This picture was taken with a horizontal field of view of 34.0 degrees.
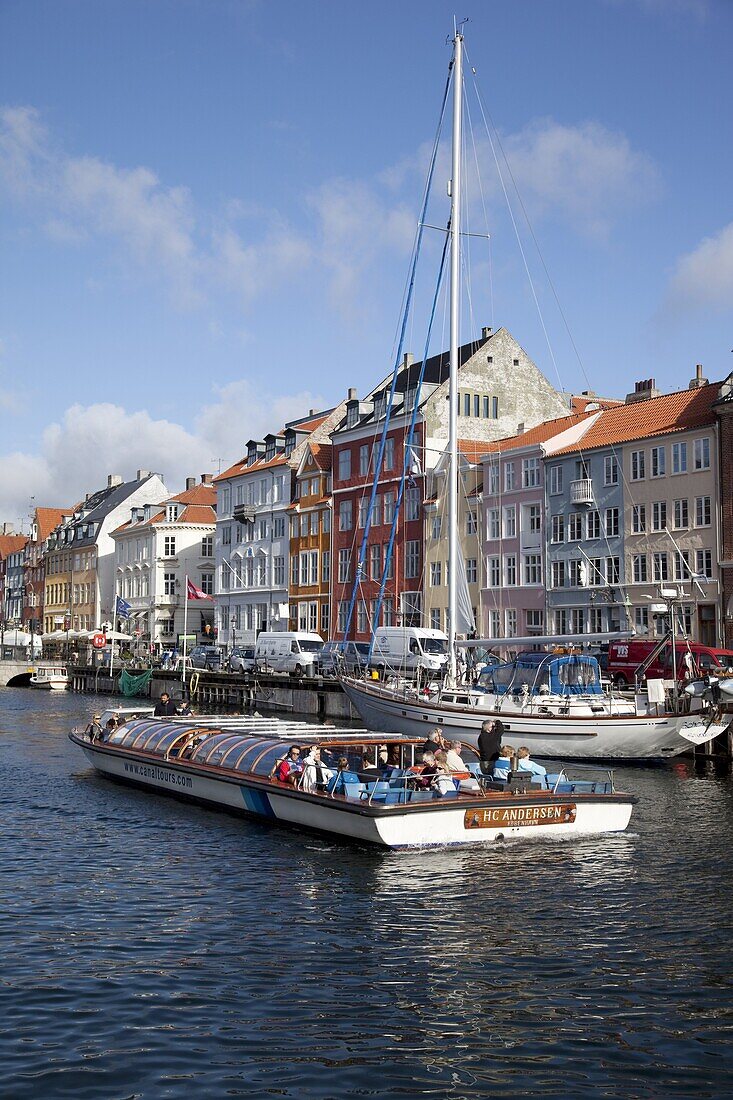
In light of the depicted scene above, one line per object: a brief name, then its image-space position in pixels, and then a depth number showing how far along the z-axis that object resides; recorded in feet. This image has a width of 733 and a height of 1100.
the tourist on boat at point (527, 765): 84.94
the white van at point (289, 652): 244.63
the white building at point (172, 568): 400.67
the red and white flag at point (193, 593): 289.94
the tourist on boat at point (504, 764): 84.48
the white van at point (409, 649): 200.23
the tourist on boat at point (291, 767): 88.53
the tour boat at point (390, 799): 77.92
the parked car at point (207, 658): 278.05
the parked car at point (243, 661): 260.42
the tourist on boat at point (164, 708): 135.64
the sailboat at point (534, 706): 138.41
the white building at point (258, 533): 332.19
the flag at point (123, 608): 339.77
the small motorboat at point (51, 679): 334.85
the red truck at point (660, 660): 162.30
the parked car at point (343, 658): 207.62
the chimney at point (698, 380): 238.68
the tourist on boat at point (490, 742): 92.94
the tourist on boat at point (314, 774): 85.76
